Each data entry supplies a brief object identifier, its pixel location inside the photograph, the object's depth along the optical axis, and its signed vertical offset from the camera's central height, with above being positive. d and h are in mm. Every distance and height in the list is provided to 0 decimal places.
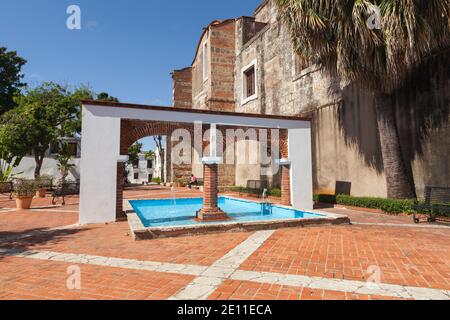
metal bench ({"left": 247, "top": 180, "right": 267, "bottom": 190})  18719 -773
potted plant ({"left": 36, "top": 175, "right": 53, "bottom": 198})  16650 -1074
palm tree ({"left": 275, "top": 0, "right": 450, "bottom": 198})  8453 +4579
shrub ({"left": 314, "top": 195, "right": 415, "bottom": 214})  9719 -1237
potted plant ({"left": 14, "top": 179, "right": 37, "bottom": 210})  11523 -828
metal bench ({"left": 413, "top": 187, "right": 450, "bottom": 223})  8164 -960
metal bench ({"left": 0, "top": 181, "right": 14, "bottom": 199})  20425 -972
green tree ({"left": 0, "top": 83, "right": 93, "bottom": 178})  18656 +4199
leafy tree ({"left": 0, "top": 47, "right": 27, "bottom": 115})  30266 +11702
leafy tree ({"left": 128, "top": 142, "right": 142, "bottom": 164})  38334 +3366
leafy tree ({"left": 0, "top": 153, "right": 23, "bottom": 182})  15173 -52
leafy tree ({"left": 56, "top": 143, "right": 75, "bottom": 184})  20953 +1352
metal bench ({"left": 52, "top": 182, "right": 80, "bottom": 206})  13227 -874
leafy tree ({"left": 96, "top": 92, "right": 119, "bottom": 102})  32806 +9750
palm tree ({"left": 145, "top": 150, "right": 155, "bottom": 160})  60250 +4382
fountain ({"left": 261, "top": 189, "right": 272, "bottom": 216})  11258 -1500
